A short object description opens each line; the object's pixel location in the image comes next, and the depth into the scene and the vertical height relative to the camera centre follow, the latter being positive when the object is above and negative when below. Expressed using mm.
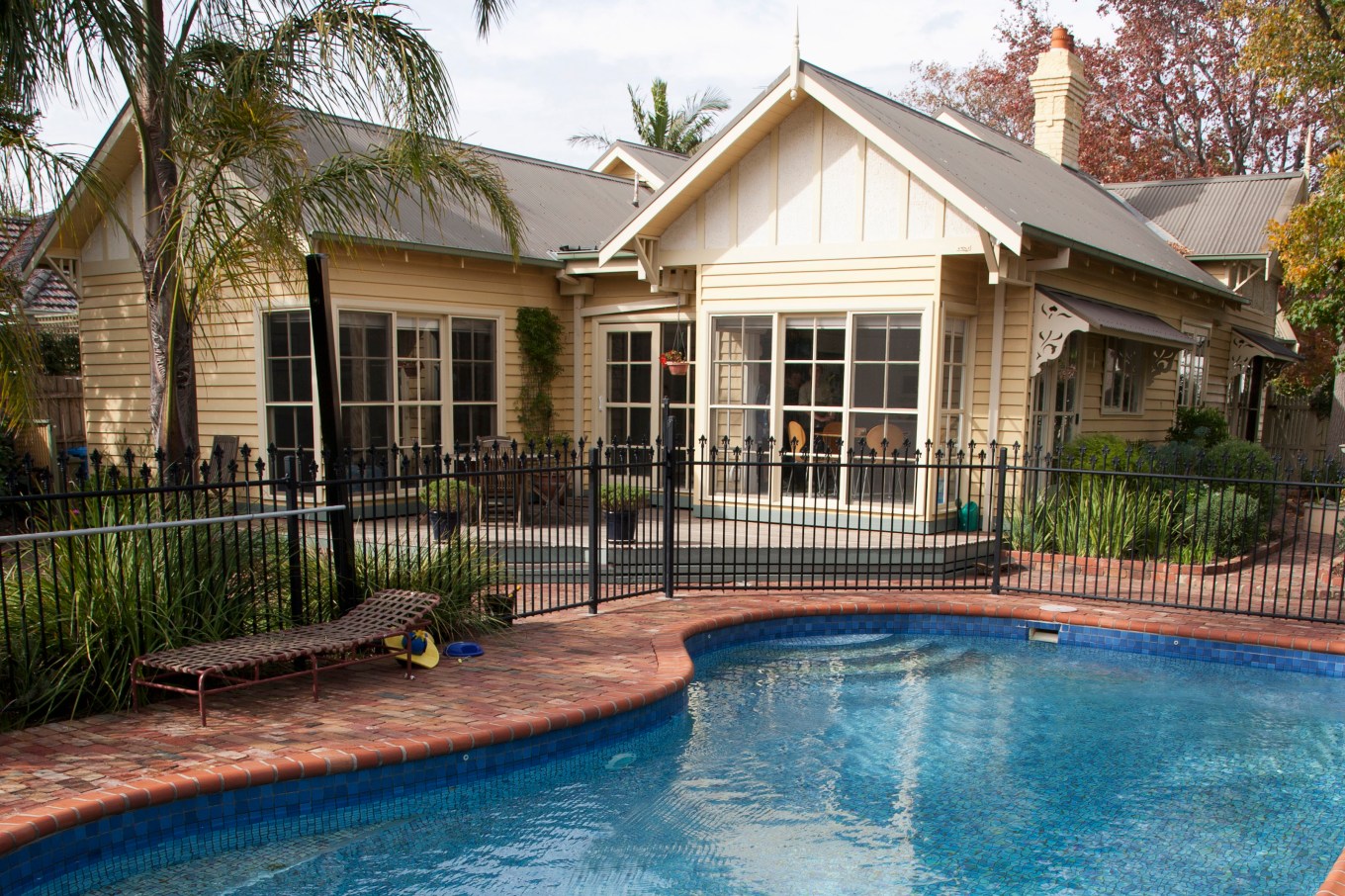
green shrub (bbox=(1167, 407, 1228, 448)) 15078 -438
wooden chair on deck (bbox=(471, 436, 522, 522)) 10528 -753
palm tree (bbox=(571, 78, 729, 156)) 29016 +8380
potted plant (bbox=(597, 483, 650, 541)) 9336 -1118
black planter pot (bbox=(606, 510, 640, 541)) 9297 -1271
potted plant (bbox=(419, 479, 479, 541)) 8512 -1139
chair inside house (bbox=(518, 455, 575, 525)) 10508 -1142
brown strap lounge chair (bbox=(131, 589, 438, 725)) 5070 -1441
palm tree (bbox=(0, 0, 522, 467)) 6992 +2068
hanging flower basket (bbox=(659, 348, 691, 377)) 12188 +416
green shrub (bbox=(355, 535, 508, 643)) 6863 -1354
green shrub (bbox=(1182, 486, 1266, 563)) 10039 -1357
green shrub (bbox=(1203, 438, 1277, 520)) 11734 -853
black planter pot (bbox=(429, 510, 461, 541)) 8638 -1227
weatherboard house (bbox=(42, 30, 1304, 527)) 10422 +1025
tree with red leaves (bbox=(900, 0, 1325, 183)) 26188 +8678
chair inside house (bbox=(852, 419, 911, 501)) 10531 -802
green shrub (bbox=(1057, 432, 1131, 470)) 10969 -636
